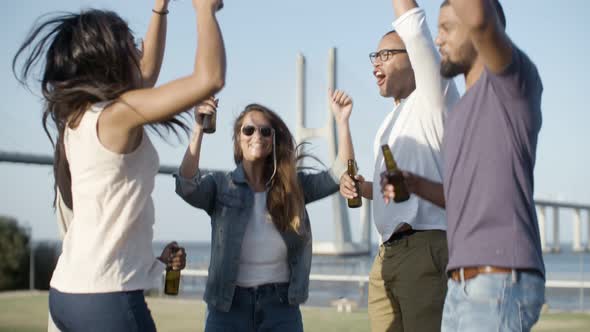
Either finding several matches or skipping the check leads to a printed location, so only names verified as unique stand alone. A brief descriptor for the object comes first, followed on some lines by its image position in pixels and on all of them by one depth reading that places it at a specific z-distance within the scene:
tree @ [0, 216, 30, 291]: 13.02
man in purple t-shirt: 1.72
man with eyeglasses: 2.44
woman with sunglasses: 2.88
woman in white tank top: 1.67
